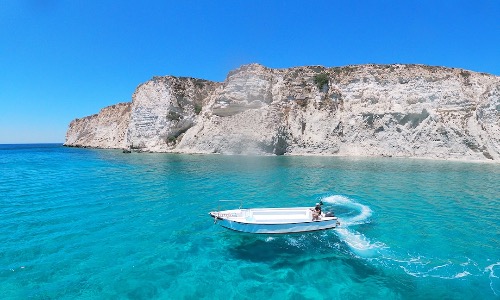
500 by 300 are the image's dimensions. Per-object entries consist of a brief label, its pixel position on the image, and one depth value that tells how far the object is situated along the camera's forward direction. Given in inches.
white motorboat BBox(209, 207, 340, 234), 569.3
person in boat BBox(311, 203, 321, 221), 595.2
